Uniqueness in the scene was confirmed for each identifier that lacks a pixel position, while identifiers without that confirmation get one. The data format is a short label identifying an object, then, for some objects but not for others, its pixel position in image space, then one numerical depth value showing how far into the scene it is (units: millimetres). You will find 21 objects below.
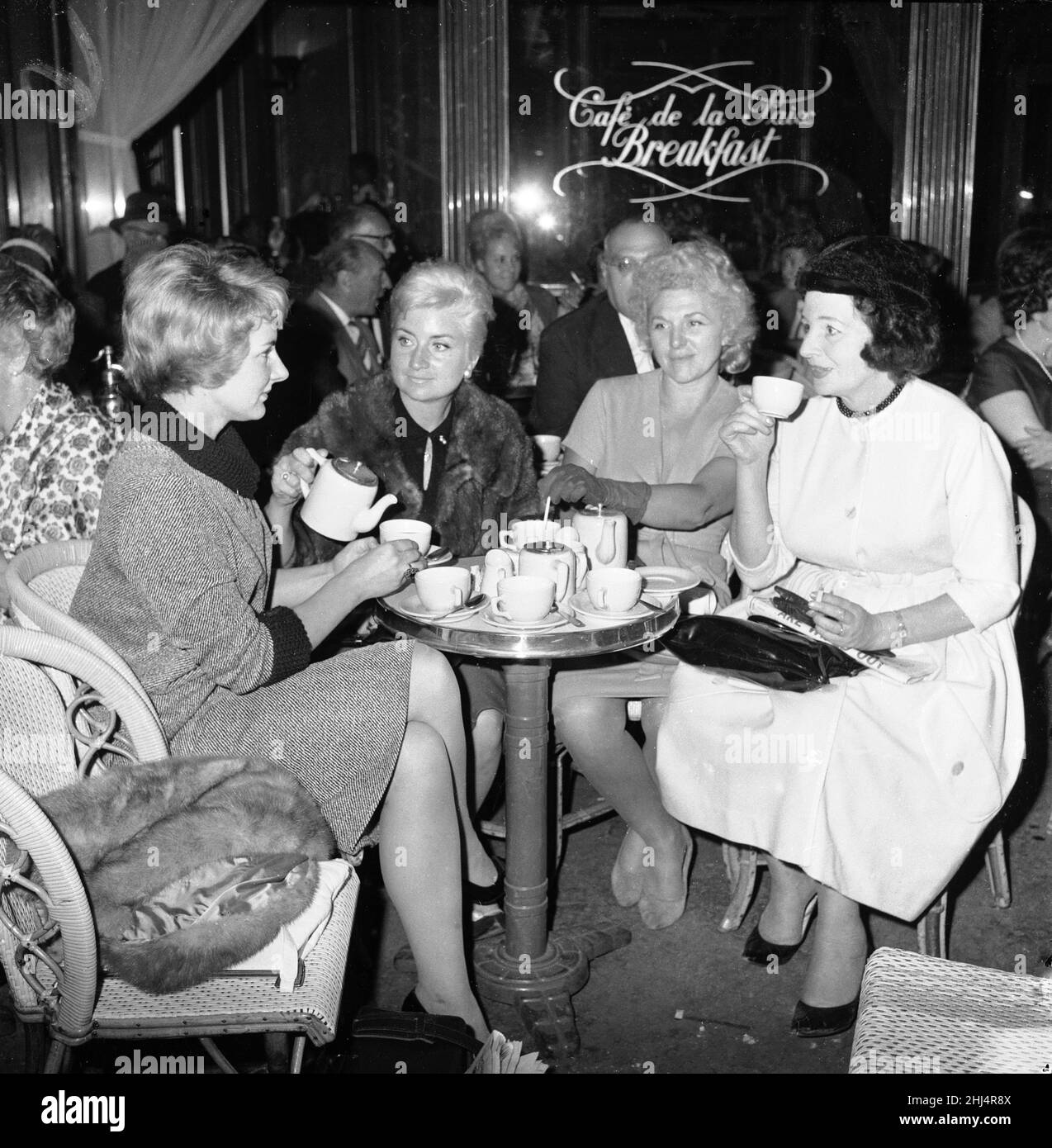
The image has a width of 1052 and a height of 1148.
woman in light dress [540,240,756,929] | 2920
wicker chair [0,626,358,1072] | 1643
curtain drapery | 7004
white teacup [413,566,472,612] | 2365
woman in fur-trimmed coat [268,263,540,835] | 2980
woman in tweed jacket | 2104
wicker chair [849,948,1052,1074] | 1519
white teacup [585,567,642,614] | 2381
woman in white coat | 2439
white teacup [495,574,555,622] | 2285
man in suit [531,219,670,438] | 4426
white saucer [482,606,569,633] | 2299
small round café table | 2281
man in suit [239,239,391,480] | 4719
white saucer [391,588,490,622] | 2381
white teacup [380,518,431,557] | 2525
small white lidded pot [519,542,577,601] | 2441
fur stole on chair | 1732
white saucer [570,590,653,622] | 2373
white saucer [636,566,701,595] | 2625
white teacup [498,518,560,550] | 2641
